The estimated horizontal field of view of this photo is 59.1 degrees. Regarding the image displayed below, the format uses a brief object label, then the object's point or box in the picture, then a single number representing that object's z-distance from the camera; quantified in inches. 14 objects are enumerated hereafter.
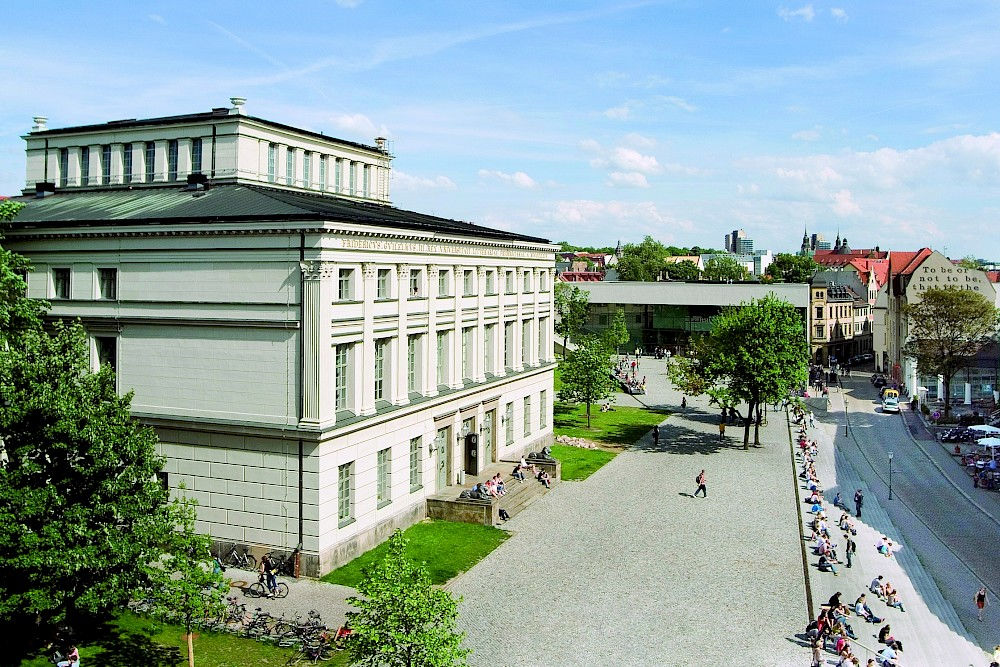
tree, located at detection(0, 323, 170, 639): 906.1
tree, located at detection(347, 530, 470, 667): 771.4
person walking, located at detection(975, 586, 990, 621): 1279.5
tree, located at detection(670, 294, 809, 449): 2316.7
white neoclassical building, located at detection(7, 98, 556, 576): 1337.4
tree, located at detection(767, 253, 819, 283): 6515.8
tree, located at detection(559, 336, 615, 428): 2716.5
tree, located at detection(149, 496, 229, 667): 905.5
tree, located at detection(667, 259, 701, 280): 6973.4
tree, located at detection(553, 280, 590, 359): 4601.4
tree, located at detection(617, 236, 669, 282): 7128.0
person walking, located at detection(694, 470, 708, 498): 1851.6
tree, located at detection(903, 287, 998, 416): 3198.8
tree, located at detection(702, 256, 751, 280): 6796.3
